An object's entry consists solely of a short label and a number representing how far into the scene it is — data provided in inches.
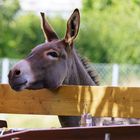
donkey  301.7
